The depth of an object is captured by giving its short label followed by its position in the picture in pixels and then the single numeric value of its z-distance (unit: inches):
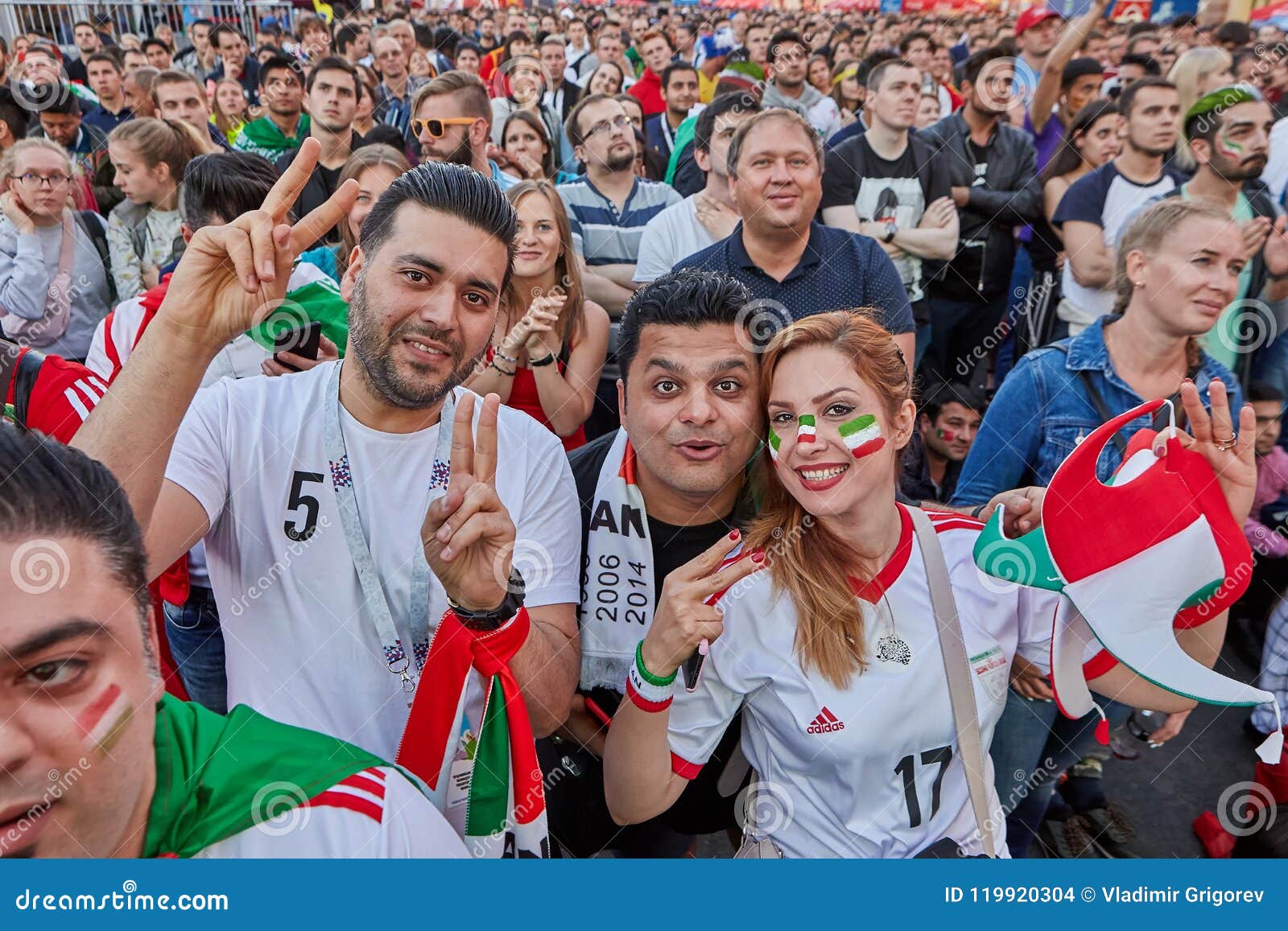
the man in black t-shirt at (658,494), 86.3
